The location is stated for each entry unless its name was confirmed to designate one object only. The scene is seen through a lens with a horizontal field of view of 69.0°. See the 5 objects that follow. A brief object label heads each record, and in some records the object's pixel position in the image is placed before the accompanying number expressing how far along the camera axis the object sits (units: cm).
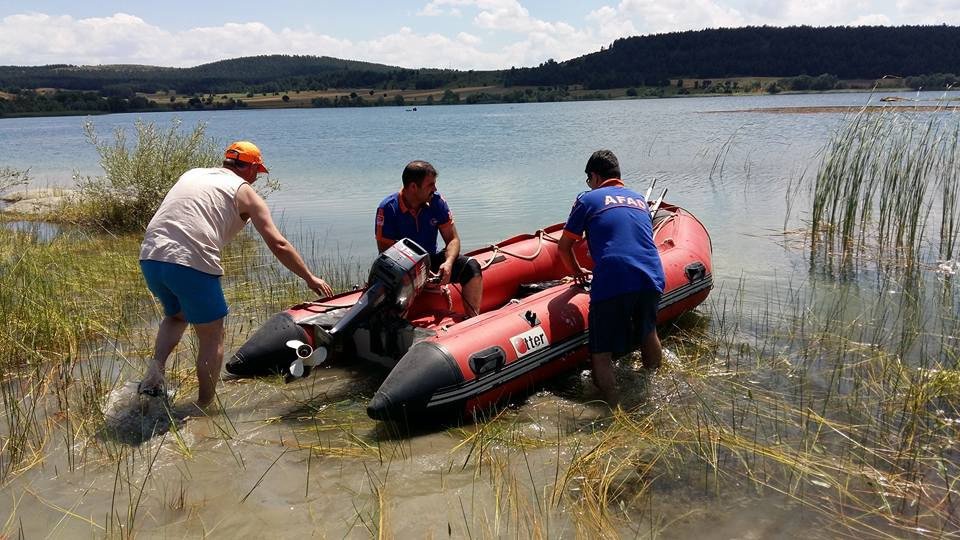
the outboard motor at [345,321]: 438
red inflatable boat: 400
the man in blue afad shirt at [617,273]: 426
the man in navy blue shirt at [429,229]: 499
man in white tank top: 367
